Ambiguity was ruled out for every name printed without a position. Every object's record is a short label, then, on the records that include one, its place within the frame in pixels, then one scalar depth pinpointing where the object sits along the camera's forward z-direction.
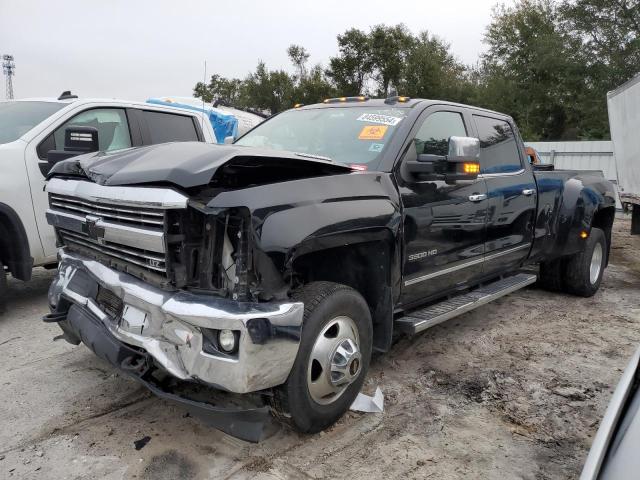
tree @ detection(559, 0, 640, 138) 27.92
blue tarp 8.91
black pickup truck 2.42
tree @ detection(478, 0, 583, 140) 31.27
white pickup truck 4.55
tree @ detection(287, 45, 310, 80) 40.28
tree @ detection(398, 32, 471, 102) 36.53
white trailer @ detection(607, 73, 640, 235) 7.22
